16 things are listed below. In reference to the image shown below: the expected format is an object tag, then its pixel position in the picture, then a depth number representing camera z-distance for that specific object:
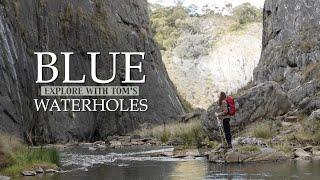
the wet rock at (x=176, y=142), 38.62
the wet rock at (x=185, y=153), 26.38
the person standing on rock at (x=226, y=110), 21.12
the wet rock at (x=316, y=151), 22.80
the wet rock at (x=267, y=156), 21.47
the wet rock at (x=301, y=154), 22.16
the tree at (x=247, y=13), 168.44
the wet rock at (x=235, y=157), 21.36
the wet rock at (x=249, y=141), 24.55
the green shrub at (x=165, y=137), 44.58
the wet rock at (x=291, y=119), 29.78
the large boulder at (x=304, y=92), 34.31
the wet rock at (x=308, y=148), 23.80
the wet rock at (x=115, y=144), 46.08
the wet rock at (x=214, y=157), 22.17
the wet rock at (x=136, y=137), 56.88
